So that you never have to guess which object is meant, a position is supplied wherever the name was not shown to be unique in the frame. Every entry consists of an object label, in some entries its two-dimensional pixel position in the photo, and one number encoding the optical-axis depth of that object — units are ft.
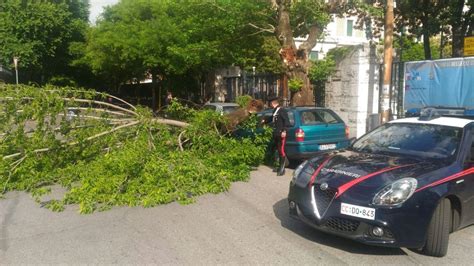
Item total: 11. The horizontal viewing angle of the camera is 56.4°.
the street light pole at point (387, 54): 38.99
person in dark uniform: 30.04
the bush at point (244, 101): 32.65
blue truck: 37.11
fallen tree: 23.17
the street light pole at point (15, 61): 89.11
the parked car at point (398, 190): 14.29
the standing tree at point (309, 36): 41.34
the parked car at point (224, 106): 43.97
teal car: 31.81
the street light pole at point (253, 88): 65.27
